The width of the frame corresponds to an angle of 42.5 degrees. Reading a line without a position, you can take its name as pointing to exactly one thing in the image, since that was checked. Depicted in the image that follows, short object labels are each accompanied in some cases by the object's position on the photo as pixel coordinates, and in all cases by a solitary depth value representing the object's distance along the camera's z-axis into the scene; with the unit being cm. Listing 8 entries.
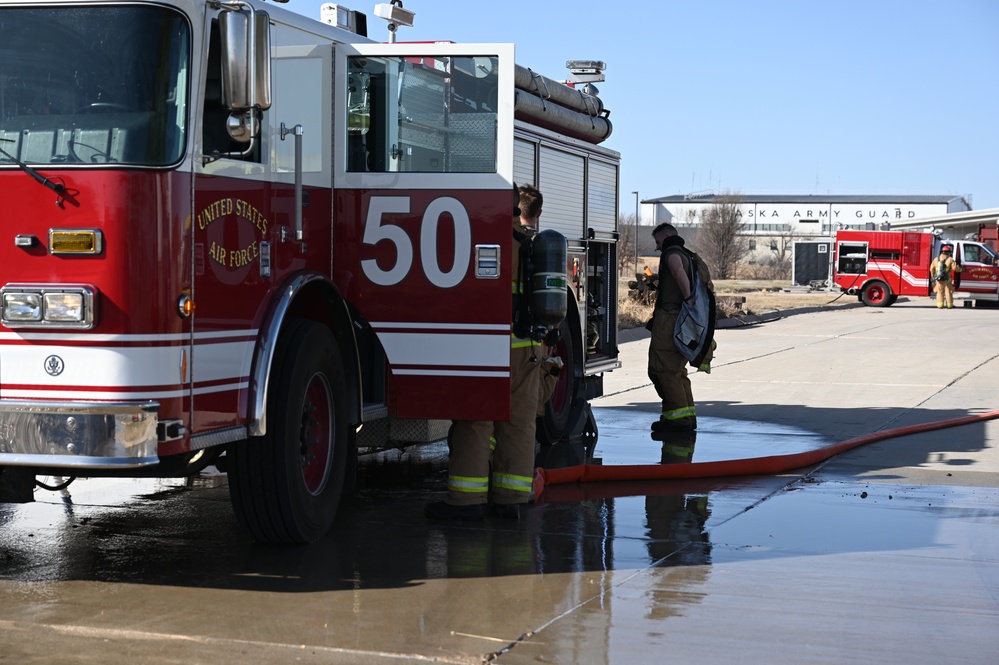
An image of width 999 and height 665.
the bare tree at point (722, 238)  7669
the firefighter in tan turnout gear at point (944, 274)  3806
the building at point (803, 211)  12862
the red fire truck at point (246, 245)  523
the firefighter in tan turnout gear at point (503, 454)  718
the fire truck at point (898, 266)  3891
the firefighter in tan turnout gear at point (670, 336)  1052
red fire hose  848
